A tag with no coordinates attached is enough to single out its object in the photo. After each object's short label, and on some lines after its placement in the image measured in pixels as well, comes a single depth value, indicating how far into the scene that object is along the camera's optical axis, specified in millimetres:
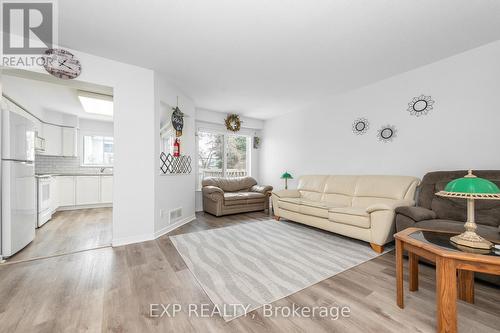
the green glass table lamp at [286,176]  4895
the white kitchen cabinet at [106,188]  5258
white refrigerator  2246
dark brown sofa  2045
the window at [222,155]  5324
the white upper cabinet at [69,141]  4996
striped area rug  1685
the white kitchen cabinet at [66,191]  4785
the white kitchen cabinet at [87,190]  4975
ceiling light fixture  3438
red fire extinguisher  3721
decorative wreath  5352
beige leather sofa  2547
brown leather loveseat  4414
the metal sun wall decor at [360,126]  3672
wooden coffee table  1134
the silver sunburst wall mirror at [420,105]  2922
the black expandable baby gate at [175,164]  3375
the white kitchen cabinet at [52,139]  4727
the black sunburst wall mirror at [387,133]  3303
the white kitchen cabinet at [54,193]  4086
